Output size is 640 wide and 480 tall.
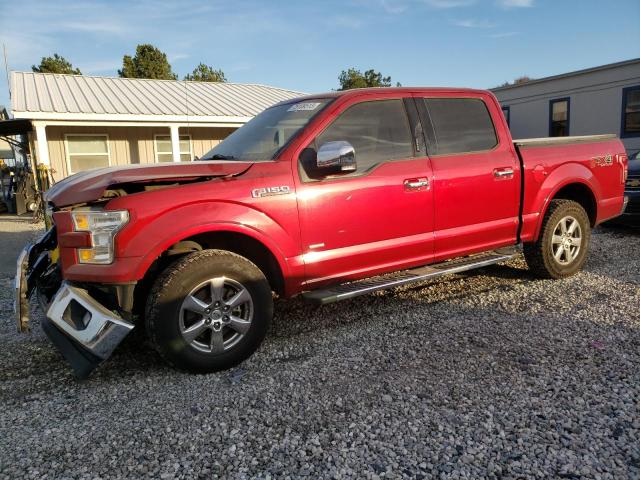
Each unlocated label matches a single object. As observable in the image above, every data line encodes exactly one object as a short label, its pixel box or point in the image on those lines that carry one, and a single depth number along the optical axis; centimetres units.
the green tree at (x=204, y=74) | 4972
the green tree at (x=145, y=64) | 3859
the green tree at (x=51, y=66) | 3959
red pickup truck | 304
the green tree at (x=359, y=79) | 4869
